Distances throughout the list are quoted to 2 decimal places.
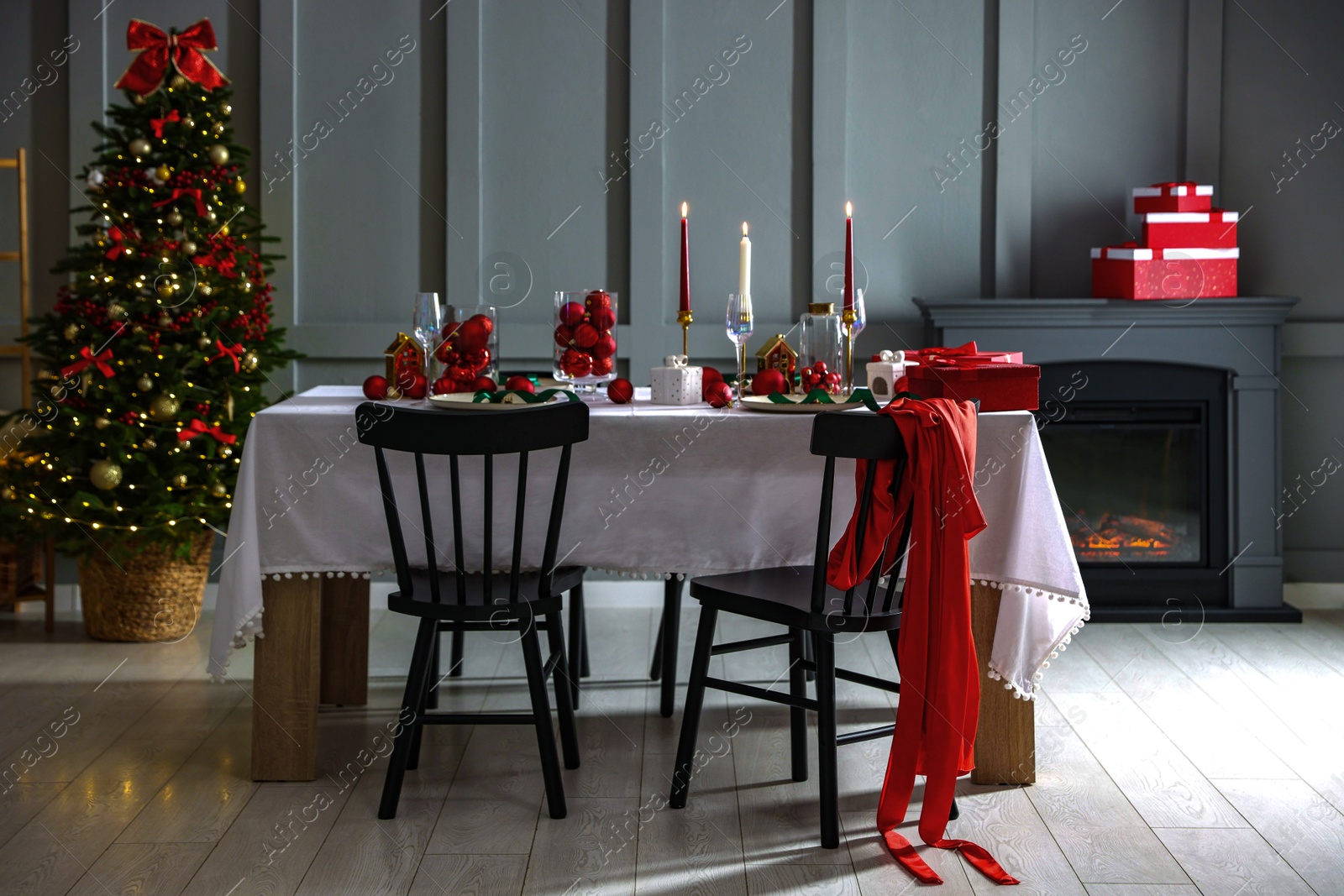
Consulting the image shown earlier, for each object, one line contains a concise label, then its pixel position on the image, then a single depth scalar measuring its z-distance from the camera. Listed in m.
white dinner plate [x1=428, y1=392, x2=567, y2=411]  2.49
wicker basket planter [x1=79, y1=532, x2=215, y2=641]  3.59
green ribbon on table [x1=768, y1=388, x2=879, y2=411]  2.47
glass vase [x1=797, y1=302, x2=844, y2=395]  2.60
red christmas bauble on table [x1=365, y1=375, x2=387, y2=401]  2.72
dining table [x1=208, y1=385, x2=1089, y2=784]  2.37
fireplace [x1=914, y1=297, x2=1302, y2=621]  3.85
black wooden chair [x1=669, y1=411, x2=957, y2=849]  2.11
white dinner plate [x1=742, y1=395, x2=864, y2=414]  2.47
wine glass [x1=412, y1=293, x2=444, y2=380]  2.66
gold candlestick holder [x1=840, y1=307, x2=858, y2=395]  2.61
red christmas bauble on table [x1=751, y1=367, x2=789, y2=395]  2.56
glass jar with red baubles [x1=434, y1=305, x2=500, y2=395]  2.69
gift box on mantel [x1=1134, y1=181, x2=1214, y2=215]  3.81
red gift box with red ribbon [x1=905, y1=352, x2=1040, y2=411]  2.40
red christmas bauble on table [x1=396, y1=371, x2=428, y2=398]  2.73
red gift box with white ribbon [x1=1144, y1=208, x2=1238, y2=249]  3.82
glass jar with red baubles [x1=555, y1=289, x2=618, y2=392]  2.70
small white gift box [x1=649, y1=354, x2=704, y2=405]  2.62
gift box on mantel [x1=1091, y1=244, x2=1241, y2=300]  3.81
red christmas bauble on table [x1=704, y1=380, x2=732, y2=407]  2.54
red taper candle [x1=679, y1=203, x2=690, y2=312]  2.59
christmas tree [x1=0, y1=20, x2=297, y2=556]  3.46
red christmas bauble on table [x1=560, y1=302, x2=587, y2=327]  2.71
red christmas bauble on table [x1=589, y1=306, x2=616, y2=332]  2.70
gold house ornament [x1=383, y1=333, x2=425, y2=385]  2.73
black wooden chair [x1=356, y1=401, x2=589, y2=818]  2.16
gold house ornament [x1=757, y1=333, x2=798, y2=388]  2.69
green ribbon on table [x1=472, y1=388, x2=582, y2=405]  2.50
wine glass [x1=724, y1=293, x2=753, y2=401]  2.60
